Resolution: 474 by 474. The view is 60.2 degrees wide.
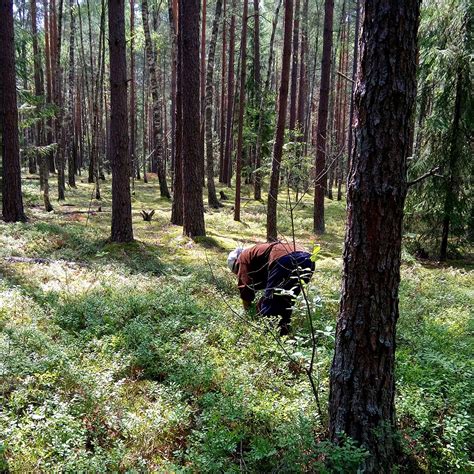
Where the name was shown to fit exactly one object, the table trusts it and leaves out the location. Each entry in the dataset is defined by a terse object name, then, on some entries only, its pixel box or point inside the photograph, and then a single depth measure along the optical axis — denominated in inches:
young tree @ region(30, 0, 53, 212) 600.2
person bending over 198.2
